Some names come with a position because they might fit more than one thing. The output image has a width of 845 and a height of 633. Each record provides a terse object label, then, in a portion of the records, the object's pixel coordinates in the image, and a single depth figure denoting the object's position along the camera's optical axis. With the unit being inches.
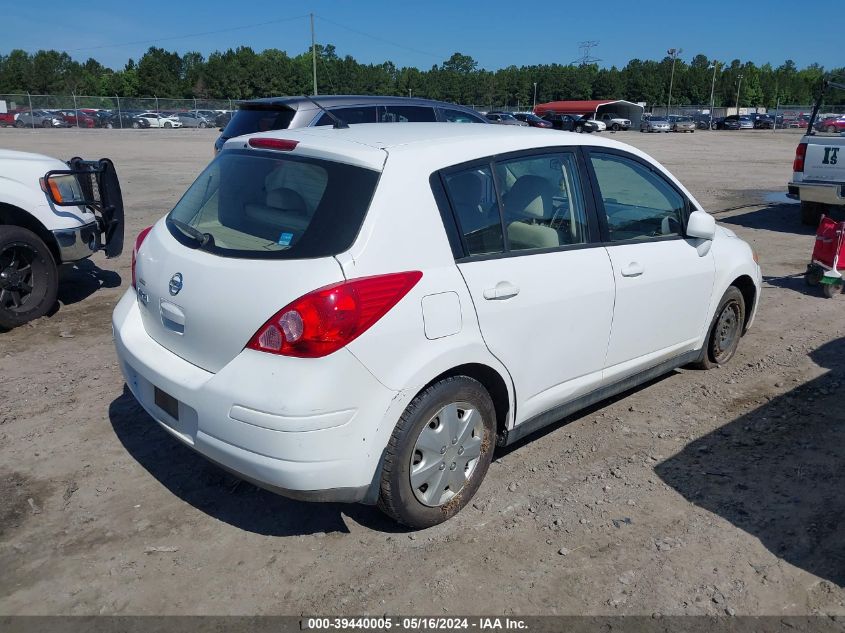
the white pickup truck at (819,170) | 404.2
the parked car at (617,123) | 2496.3
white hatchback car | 111.7
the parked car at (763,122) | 2736.2
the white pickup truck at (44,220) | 236.1
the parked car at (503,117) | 1482.5
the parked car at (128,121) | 2118.6
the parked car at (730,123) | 2706.7
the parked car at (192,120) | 2229.3
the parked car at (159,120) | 2135.8
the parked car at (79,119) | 2071.9
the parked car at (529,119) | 1538.3
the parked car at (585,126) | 1875.0
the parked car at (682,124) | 2536.9
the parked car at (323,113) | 327.0
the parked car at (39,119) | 1983.3
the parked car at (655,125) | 2410.2
